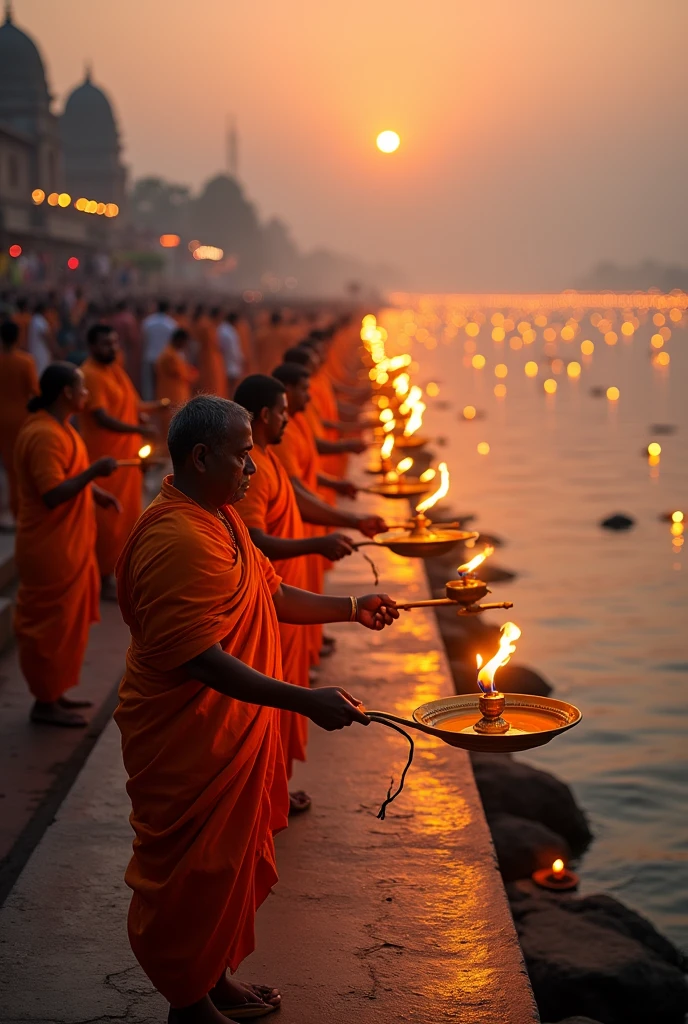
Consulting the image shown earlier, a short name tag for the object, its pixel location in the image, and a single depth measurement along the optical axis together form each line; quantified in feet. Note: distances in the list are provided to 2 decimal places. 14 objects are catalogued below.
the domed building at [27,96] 215.92
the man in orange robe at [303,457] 17.57
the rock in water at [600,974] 15.75
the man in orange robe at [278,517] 14.89
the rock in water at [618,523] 53.78
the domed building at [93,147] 278.87
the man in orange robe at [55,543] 19.49
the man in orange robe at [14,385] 32.65
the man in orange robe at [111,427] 26.99
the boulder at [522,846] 19.88
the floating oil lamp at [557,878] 19.69
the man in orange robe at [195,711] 10.22
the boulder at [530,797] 21.93
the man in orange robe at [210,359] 55.67
